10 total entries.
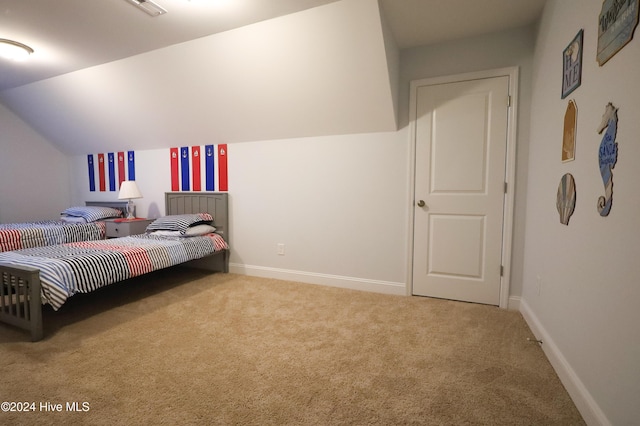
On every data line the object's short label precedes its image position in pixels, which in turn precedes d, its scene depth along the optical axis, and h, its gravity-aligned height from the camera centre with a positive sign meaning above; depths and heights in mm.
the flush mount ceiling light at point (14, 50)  2502 +1203
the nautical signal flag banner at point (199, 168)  3549 +290
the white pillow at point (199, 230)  3187 -424
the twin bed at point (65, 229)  3064 -433
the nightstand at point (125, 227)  3502 -425
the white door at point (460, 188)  2430 +44
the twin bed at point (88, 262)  1904 -551
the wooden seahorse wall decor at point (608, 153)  1129 +158
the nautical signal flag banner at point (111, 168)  4176 +321
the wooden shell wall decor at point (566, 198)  1480 -19
